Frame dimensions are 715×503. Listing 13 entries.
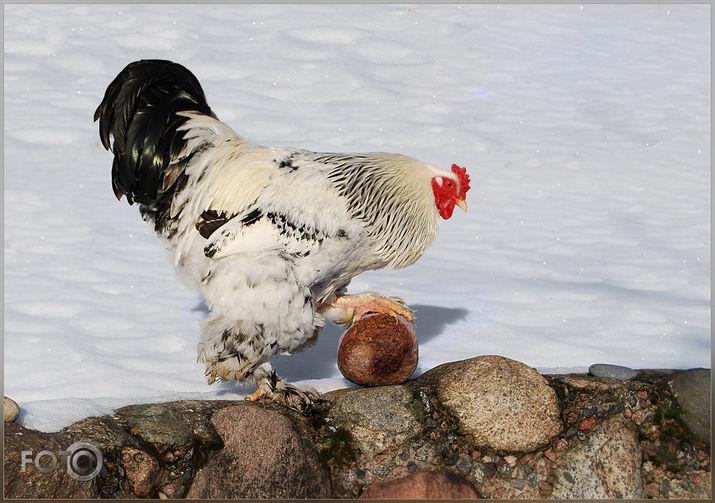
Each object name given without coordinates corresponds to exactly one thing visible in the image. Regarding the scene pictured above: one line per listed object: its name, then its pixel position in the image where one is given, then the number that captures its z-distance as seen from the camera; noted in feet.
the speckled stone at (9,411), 13.01
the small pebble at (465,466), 14.08
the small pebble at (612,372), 15.89
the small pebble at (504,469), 14.10
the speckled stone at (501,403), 14.35
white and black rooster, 14.60
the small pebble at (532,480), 13.99
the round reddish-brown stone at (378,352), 15.02
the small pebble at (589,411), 14.83
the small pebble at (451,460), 14.14
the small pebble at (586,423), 14.61
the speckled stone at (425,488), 13.28
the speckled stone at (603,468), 13.92
